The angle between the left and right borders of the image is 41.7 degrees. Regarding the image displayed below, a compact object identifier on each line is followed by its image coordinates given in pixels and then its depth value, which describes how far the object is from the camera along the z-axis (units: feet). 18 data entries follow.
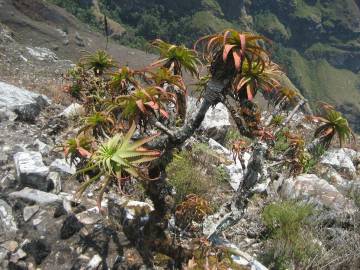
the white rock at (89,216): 15.01
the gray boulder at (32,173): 16.70
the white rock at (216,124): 30.58
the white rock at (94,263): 13.56
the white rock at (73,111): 25.27
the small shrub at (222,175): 23.14
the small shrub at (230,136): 31.44
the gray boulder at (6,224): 14.58
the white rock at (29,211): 15.11
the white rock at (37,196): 15.75
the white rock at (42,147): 19.82
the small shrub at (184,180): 19.10
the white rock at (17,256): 13.78
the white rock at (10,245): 14.09
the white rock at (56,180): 16.98
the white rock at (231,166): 23.45
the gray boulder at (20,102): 24.09
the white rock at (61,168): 18.04
